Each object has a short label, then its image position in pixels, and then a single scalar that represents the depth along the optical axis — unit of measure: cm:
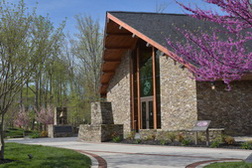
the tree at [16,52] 949
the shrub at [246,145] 1148
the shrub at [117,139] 1635
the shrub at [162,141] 1408
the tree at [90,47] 3528
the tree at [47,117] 2967
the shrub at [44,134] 2470
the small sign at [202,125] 1288
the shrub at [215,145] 1234
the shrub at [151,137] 1581
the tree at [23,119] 3247
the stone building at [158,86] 1739
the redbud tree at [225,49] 584
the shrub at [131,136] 1645
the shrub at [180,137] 1415
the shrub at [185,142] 1338
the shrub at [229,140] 1266
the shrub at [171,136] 1460
